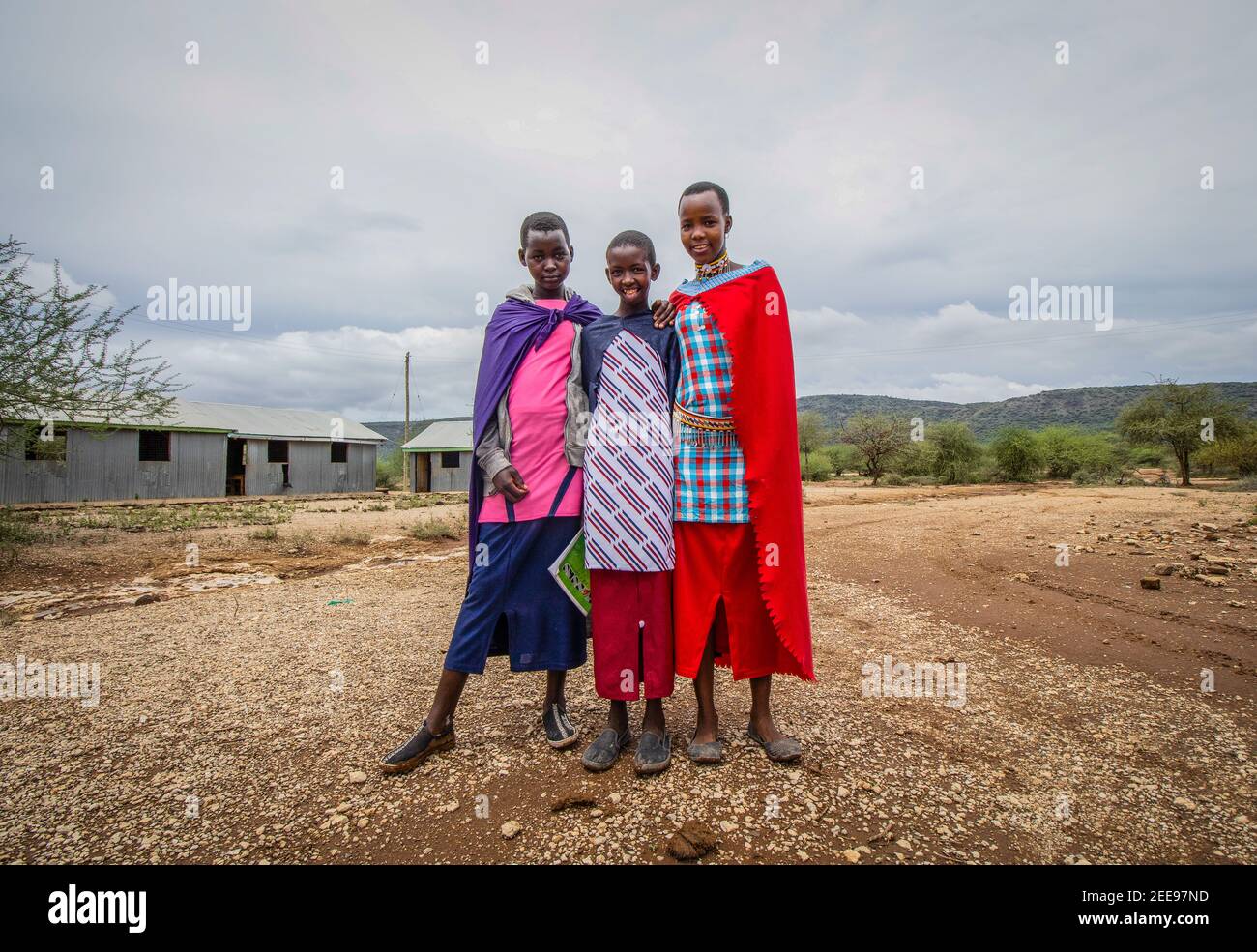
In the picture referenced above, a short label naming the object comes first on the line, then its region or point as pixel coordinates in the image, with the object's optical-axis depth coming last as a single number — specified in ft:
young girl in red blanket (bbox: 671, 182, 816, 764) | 8.00
